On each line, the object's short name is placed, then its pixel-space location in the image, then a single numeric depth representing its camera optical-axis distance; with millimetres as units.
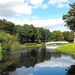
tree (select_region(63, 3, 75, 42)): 44359
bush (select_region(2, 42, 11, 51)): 34038
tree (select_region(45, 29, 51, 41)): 109200
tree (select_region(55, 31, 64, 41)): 123500
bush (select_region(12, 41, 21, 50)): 37628
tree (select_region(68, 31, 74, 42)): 113375
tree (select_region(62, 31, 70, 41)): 136762
